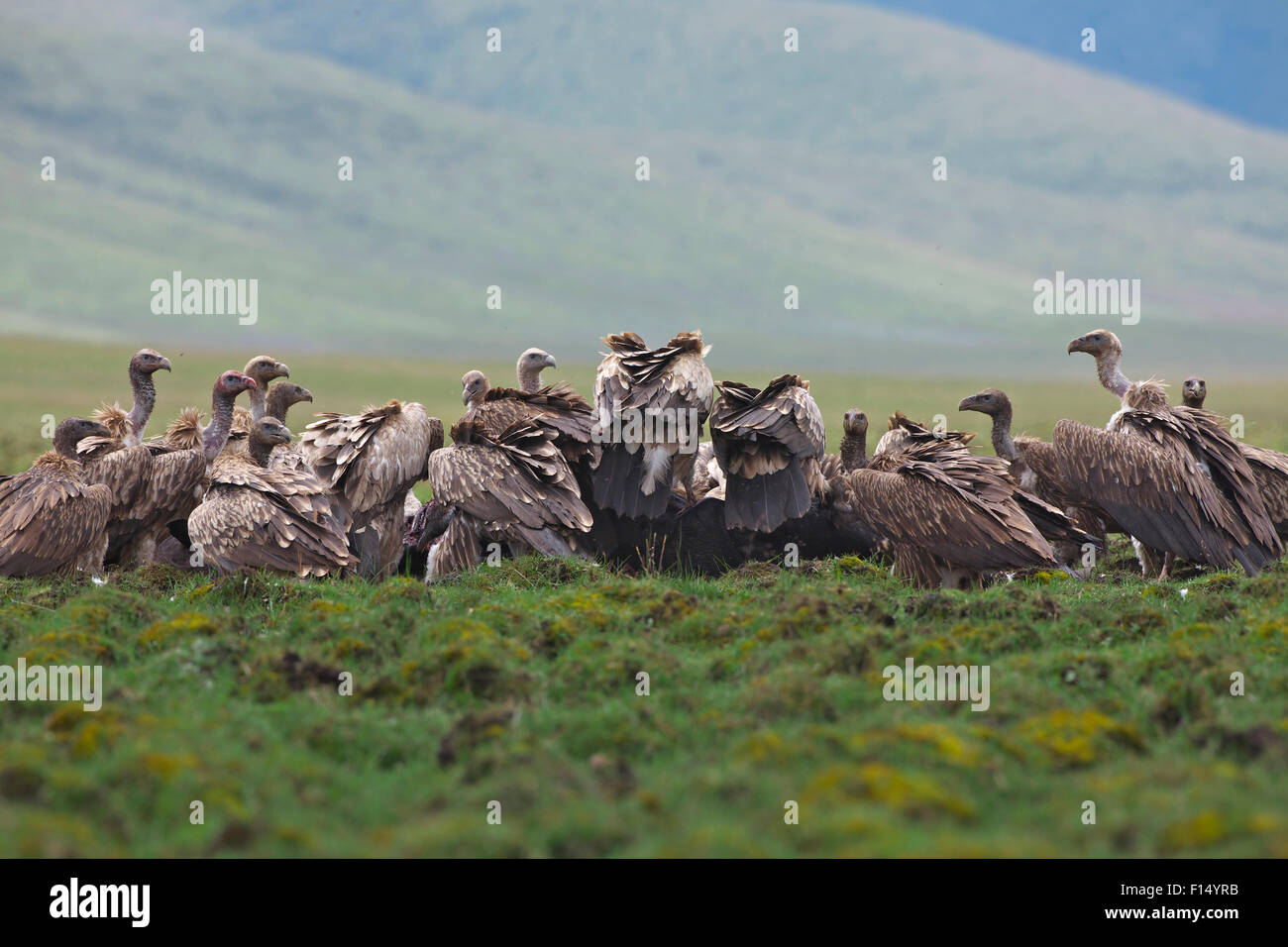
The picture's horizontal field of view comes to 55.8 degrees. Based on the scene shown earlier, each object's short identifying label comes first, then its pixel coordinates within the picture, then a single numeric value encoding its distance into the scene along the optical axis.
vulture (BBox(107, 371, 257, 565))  11.32
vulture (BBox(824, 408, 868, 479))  11.92
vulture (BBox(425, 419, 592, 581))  10.99
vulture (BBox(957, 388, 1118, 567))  12.62
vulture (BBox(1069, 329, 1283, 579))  11.05
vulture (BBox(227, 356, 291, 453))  13.02
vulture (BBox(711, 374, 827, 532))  11.52
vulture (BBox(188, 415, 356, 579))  9.84
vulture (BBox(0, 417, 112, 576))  10.22
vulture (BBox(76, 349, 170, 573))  11.23
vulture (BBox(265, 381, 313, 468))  13.08
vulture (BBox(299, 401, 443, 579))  11.46
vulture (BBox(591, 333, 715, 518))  11.51
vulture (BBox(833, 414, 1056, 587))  10.02
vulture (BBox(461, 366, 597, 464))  12.15
